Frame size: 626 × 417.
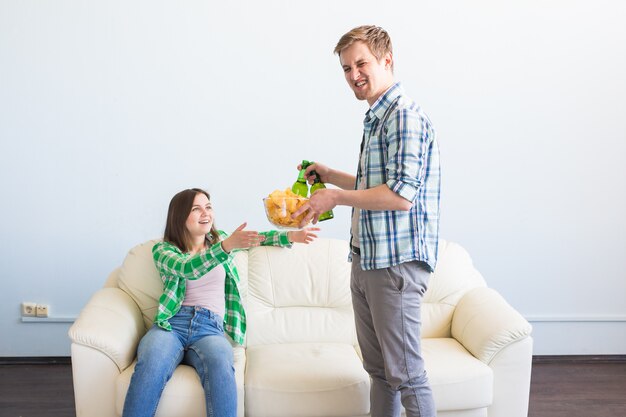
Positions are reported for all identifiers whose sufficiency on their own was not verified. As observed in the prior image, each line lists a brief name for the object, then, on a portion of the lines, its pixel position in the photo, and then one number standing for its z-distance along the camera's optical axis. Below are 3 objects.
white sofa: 2.32
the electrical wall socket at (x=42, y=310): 3.31
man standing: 1.86
